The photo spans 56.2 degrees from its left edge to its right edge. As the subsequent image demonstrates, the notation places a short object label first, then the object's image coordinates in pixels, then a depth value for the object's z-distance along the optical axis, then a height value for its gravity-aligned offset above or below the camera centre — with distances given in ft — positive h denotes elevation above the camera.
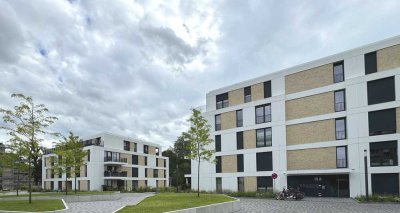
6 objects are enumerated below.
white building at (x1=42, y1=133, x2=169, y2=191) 207.51 -14.55
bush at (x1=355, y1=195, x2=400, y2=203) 88.53 -13.81
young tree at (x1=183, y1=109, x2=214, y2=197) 91.20 +1.47
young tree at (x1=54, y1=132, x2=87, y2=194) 133.38 -4.17
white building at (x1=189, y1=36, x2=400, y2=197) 103.55 +4.74
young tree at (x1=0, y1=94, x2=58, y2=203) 81.05 +3.07
